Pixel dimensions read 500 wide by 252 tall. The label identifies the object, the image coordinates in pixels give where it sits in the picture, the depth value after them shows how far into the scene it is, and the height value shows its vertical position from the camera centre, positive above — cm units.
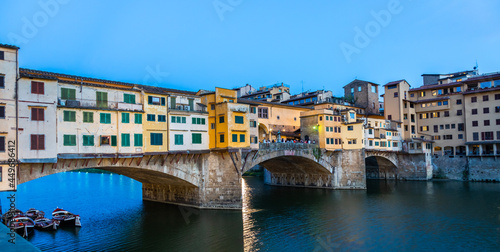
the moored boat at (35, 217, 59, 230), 3316 -704
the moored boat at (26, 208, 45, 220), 3546 -655
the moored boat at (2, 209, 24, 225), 3023 -609
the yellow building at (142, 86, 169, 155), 3584 +249
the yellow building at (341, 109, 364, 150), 6059 +118
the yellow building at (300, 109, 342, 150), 5847 +236
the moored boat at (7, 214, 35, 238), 3016 -658
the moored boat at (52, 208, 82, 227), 3425 -679
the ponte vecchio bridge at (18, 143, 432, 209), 3484 -335
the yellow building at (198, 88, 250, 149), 4091 +280
